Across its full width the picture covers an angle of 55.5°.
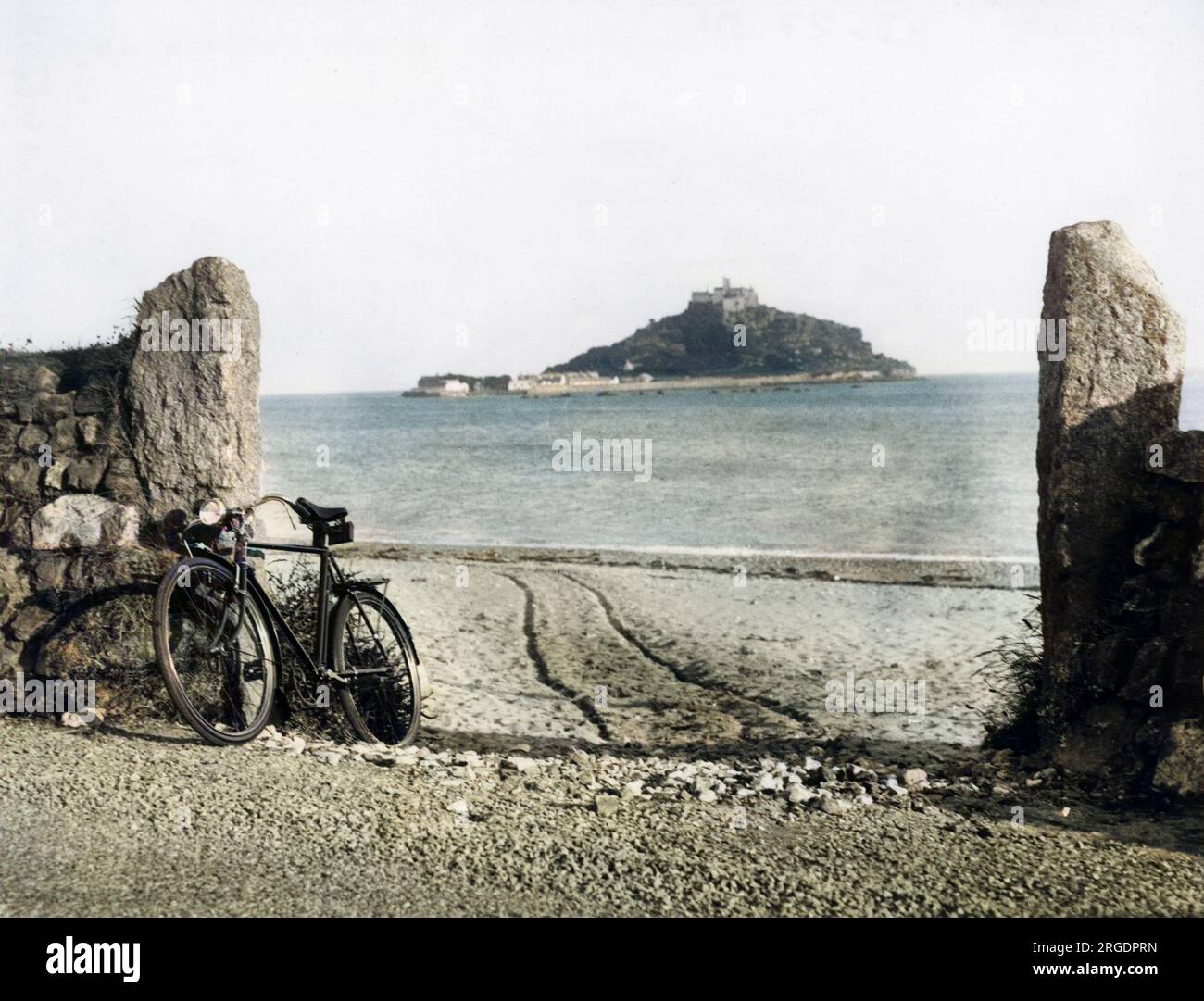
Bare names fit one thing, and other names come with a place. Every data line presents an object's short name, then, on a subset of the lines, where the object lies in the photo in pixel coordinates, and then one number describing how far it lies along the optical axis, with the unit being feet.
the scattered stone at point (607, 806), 16.57
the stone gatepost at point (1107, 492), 18.80
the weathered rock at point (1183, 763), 17.40
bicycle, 18.54
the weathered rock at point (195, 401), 20.90
